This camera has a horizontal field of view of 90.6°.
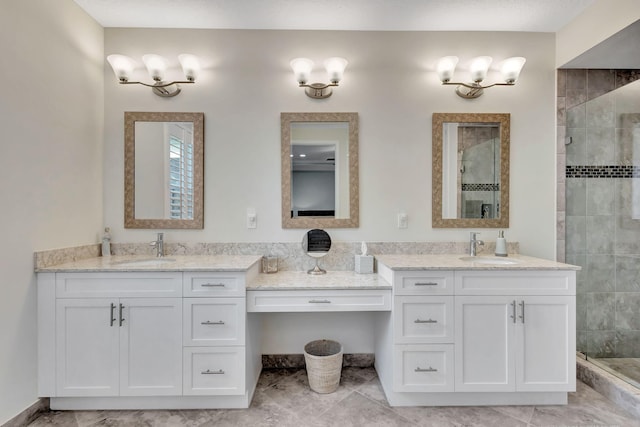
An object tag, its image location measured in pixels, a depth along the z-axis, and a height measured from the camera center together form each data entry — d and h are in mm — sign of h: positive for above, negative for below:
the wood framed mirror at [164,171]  2305 +308
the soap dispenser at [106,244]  2248 -221
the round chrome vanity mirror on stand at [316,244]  2166 -212
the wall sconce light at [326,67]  2178 +1000
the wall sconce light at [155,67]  2191 +1020
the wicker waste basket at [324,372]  1987 -1004
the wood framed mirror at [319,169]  2312 +321
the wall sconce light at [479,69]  2215 +1016
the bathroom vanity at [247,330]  1766 -663
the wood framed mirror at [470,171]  2344 +313
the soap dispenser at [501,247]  2246 -240
